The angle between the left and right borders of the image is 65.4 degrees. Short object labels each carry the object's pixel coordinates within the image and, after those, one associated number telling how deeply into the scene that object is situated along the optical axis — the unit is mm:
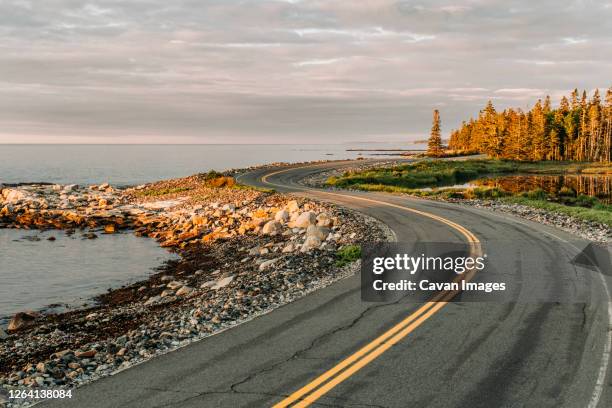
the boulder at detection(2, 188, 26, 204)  46034
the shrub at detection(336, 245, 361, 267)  16922
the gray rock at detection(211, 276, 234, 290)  16431
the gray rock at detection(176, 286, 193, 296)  17791
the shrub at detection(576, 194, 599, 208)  40312
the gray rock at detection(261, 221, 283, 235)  27117
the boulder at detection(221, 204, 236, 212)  34688
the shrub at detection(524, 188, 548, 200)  41419
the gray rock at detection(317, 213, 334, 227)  25547
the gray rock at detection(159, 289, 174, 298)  17828
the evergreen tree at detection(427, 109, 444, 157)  111375
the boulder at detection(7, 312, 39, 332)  15447
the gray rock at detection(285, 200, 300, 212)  30550
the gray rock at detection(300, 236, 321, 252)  20481
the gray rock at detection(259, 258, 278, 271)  17770
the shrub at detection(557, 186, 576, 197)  50125
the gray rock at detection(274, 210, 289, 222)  28906
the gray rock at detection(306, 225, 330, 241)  22062
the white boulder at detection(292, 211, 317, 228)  26281
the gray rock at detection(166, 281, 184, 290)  19141
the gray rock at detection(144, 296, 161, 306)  16983
